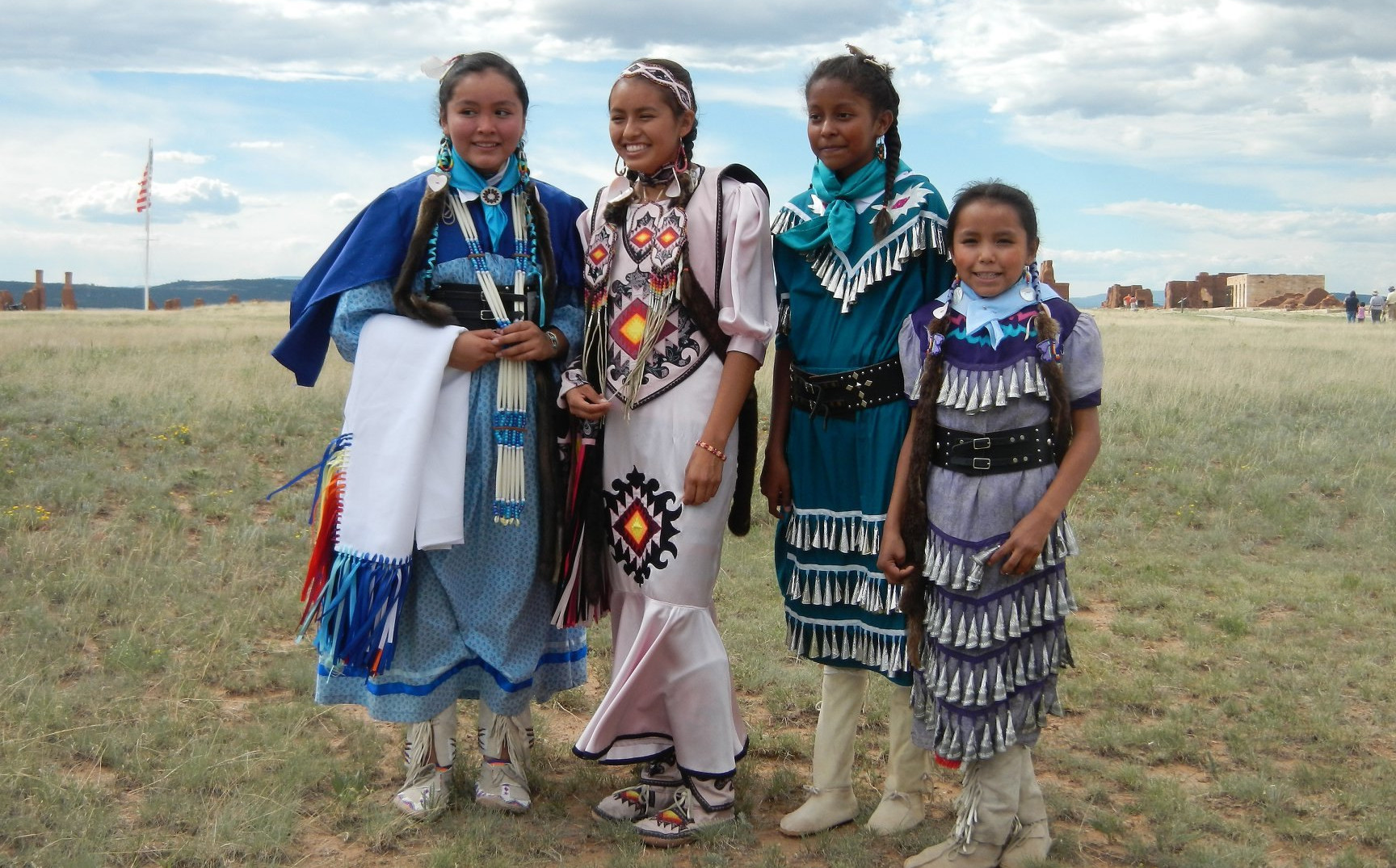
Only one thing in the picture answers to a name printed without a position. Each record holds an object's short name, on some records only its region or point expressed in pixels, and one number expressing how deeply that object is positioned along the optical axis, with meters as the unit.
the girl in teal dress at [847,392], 3.36
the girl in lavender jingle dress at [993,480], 3.09
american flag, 45.12
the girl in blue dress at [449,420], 3.42
